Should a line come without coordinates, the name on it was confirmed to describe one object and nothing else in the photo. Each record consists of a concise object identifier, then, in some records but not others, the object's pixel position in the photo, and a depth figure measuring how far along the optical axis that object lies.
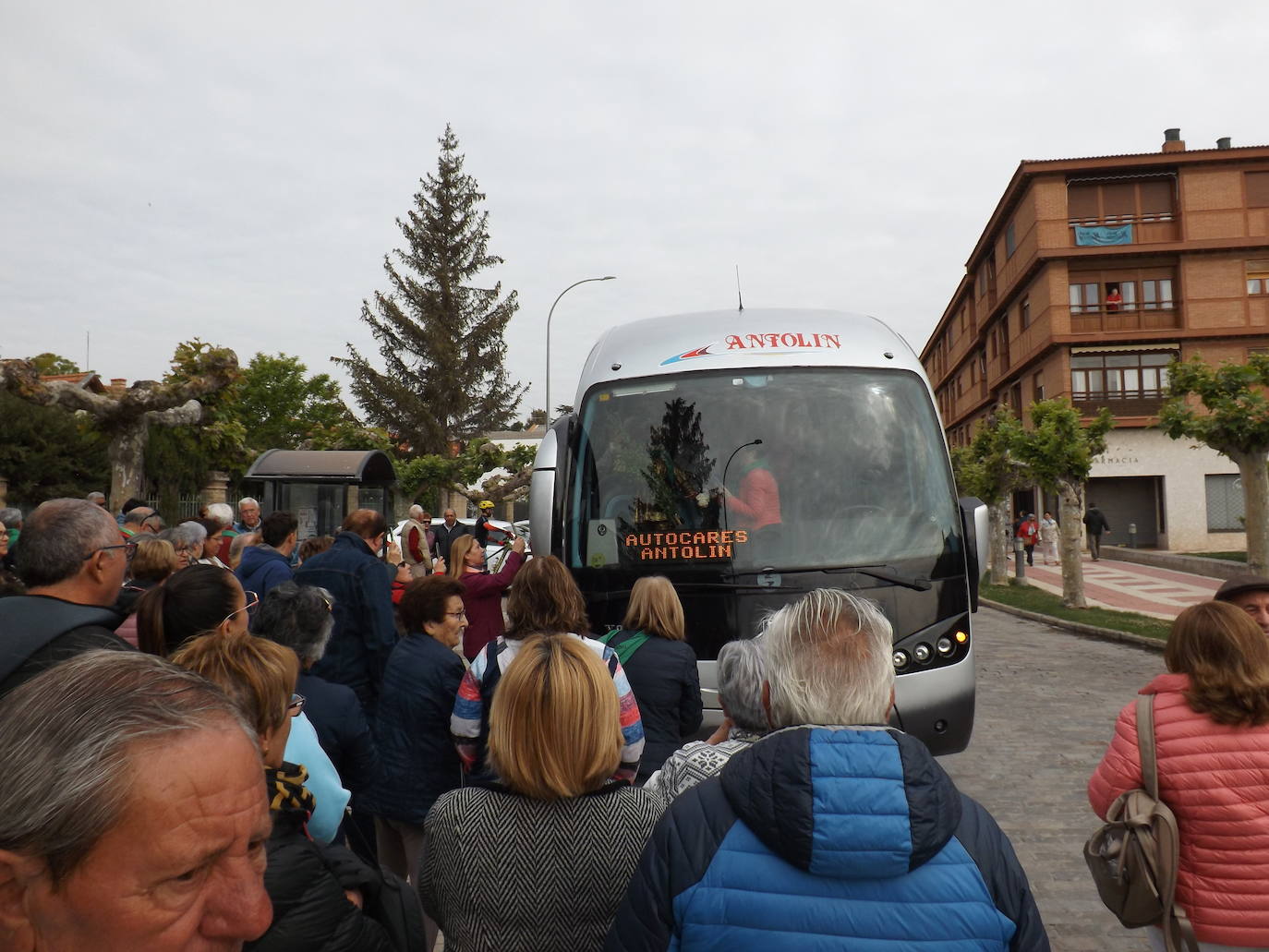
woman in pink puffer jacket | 2.86
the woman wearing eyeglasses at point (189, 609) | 3.64
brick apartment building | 40.09
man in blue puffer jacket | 1.80
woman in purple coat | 7.57
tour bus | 6.22
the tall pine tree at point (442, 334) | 49.28
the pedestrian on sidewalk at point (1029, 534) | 33.92
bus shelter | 18.06
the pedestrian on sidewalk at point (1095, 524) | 36.38
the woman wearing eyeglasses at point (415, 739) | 4.18
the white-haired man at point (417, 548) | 14.34
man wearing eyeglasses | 2.91
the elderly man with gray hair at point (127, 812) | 1.06
